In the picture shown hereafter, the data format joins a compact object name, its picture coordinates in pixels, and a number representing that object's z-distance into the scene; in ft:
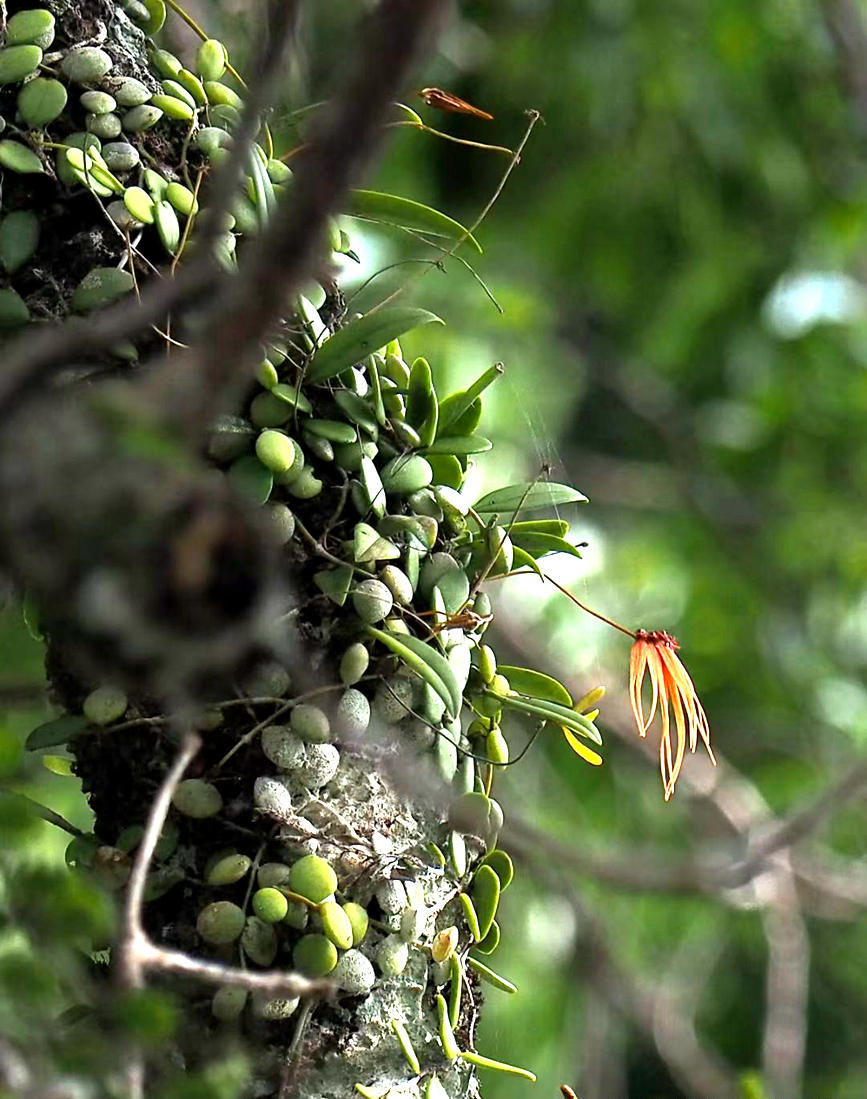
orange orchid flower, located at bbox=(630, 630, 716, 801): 8.69
